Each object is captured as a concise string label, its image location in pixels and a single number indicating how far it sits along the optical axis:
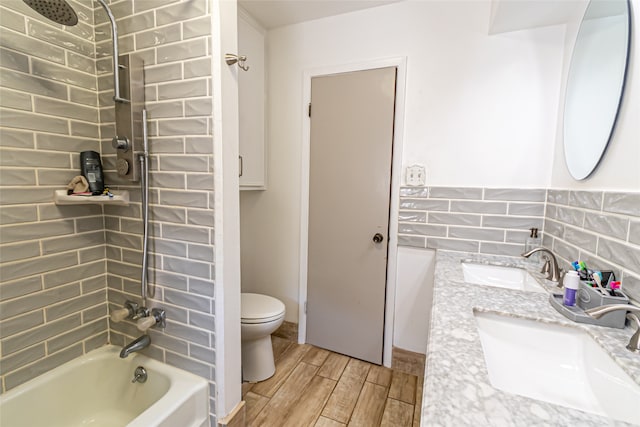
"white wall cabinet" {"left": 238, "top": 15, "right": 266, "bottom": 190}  1.90
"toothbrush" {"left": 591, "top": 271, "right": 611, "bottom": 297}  0.84
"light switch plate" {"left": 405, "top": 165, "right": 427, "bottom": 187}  1.79
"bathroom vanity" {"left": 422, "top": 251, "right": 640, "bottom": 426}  0.51
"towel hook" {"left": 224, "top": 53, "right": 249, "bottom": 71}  1.20
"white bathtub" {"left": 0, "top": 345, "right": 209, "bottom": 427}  1.15
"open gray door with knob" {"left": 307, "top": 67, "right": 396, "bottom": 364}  1.89
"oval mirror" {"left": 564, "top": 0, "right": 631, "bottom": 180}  0.95
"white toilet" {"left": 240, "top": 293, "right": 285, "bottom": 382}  1.72
